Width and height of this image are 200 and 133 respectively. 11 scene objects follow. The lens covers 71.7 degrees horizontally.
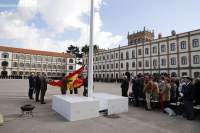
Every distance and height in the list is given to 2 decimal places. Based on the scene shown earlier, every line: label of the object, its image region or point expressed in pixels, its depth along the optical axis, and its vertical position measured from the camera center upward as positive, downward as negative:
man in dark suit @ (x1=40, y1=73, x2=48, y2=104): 8.28 -0.79
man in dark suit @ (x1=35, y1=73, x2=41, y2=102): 8.82 -0.90
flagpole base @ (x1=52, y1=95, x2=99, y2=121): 5.35 -1.47
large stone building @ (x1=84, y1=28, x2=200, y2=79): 27.92 +3.79
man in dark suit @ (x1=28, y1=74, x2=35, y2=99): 9.56 -1.00
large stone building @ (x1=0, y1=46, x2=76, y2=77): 51.30 +3.74
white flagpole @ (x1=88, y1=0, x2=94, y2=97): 6.46 +0.35
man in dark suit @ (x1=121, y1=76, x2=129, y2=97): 8.54 -0.89
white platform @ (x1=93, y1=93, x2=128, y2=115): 6.19 -1.47
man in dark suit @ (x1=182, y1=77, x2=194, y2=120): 5.60 -1.08
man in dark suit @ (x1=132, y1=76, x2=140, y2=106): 7.81 -0.99
